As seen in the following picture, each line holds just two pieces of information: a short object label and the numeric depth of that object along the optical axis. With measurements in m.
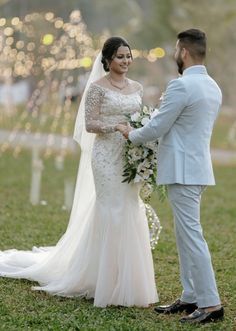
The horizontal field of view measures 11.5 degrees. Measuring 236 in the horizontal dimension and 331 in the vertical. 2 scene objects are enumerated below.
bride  9.46
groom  8.49
